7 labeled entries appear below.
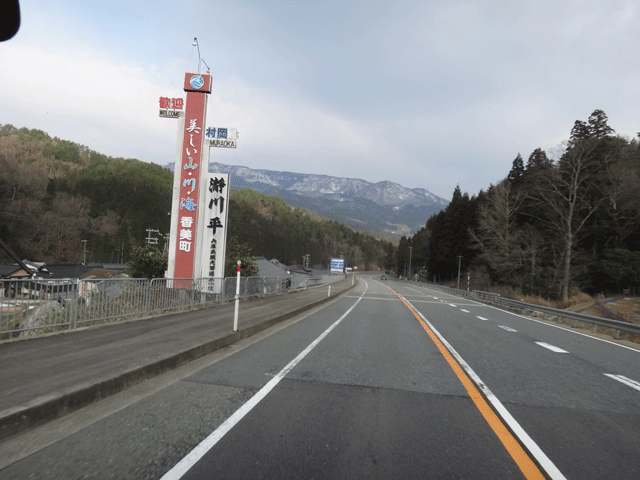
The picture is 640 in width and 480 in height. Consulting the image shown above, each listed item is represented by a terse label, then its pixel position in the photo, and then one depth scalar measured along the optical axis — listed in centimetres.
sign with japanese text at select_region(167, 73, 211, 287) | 2222
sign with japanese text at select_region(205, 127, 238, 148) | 2230
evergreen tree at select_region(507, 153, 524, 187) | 6575
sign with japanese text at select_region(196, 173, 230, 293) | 2244
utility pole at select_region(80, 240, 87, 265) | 7936
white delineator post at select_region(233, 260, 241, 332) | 918
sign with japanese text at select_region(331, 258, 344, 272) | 9900
